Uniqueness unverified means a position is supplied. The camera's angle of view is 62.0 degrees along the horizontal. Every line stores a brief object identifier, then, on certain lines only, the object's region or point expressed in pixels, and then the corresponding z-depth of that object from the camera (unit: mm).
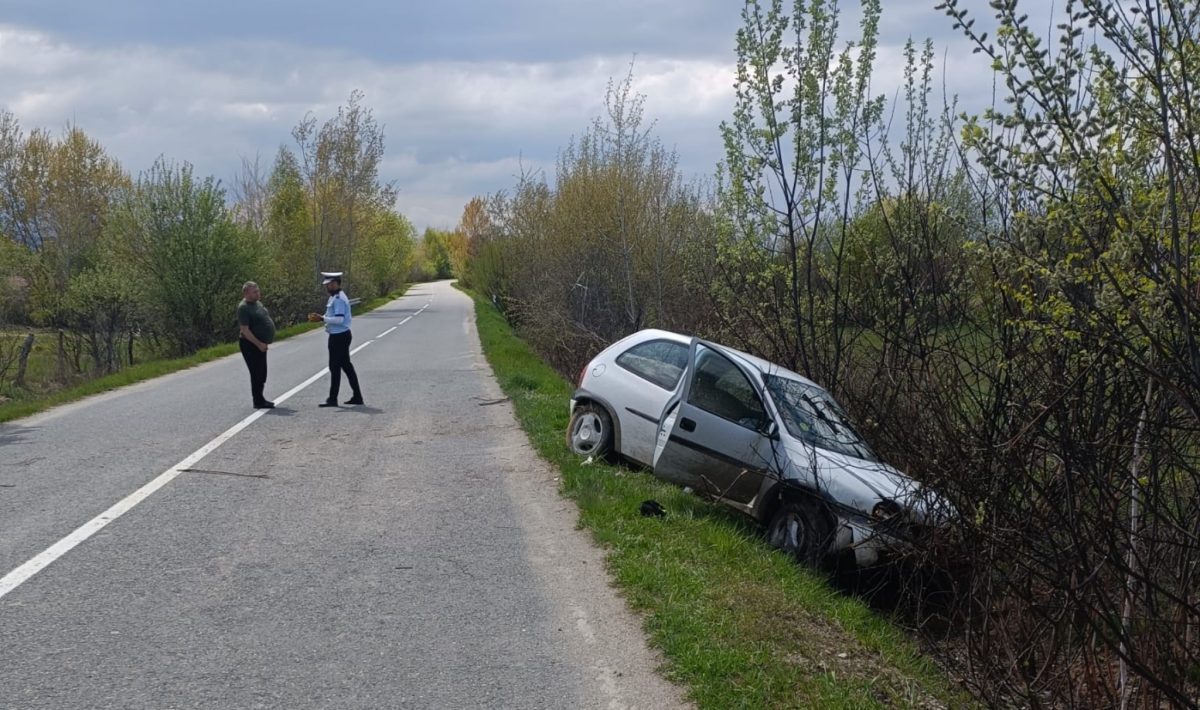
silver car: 7211
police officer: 13191
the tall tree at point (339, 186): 52938
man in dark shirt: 12797
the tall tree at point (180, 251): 32000
